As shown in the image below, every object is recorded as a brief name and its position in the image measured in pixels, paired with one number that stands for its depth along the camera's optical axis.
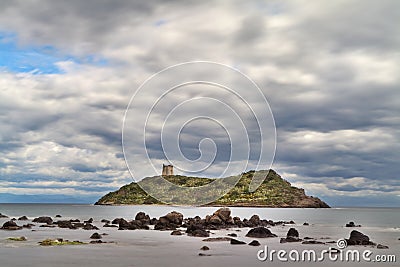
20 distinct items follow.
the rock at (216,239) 51.56
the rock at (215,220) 75.88
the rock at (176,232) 61.40
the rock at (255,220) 84.36
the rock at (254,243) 47.81
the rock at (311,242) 51.19
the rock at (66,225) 75.81
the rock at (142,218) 81.52
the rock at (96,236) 53.25
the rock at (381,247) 47.22
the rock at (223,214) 79.00
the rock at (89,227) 72.89
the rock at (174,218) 76.15
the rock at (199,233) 59.22
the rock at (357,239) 49.44
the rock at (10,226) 68.88
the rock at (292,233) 55.66
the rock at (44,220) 86.86
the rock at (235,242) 47.66
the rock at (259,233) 58.11
